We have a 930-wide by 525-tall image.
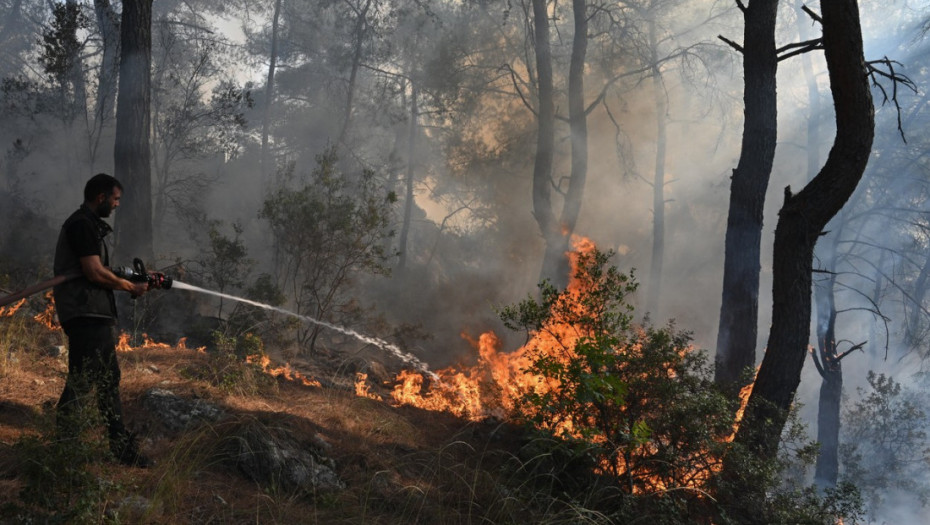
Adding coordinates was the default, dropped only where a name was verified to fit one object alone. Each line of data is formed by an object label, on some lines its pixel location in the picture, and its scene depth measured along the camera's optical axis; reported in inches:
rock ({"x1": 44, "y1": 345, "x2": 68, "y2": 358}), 262.5
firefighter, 162.6
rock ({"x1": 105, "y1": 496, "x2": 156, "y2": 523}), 131.0
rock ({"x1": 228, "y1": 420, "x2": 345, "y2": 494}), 174.1
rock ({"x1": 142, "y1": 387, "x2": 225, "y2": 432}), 195.9
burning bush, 188.2
